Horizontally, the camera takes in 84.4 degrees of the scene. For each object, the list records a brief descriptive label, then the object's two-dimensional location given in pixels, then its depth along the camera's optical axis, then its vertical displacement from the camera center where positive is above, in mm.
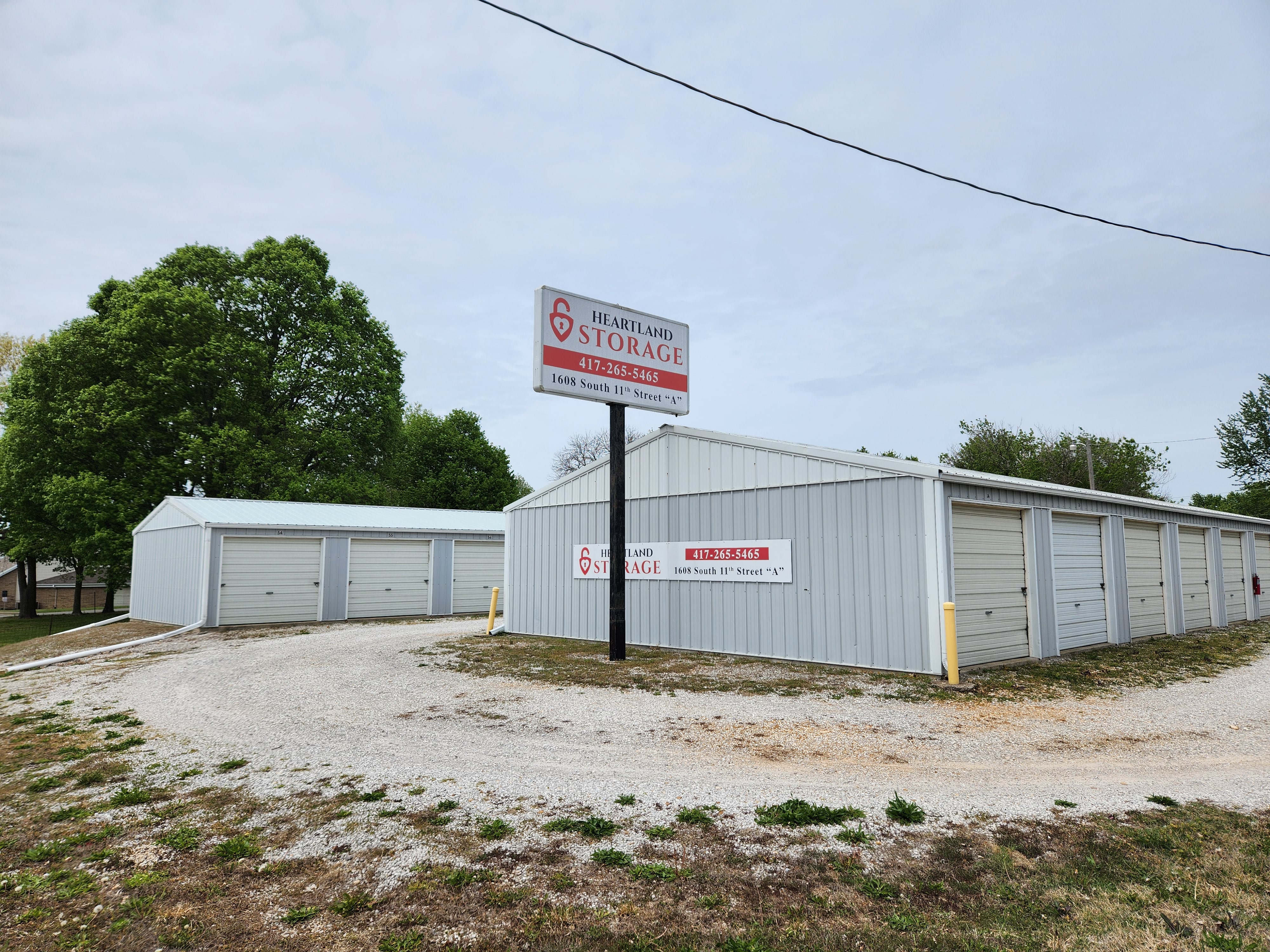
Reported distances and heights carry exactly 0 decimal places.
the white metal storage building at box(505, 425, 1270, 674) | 10609 -145
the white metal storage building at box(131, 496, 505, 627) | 18734 -458
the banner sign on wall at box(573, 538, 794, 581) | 12203 -237
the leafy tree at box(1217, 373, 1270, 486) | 38281 +5978
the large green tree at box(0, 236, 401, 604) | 24562 +5489
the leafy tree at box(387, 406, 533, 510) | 42562 +4906
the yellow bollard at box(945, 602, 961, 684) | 9492 -1174
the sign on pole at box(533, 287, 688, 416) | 12438 +3656
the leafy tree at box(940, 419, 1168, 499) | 40281 +5290
